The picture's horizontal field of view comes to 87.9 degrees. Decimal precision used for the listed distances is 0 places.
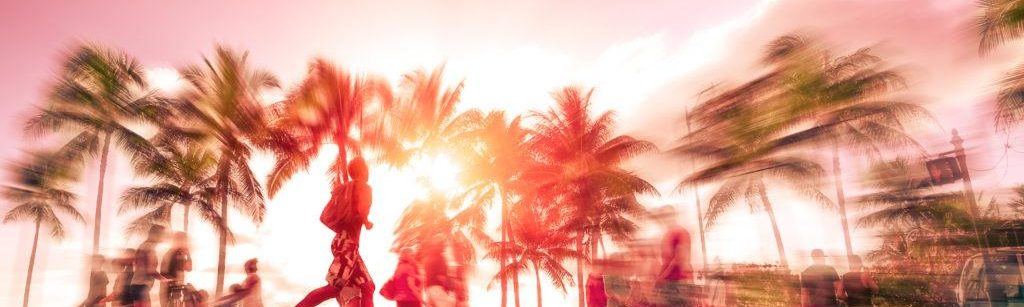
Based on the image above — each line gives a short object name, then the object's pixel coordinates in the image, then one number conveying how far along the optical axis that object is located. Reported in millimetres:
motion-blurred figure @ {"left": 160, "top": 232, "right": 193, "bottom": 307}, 7445
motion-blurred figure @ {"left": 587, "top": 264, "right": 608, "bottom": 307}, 7773
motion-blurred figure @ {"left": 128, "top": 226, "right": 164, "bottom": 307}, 6781
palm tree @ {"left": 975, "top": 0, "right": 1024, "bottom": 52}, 7469
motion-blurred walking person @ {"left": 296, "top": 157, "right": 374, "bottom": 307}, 4221
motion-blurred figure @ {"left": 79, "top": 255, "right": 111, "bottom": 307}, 8680
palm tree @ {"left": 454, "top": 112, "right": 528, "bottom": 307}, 20002
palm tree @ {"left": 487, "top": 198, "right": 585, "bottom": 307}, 22125
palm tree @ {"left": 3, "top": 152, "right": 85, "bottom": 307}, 16903
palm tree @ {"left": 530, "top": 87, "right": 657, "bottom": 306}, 19281
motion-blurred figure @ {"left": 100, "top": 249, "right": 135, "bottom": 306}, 6879
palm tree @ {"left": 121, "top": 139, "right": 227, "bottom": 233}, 17750
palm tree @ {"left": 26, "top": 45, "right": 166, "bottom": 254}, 16297
